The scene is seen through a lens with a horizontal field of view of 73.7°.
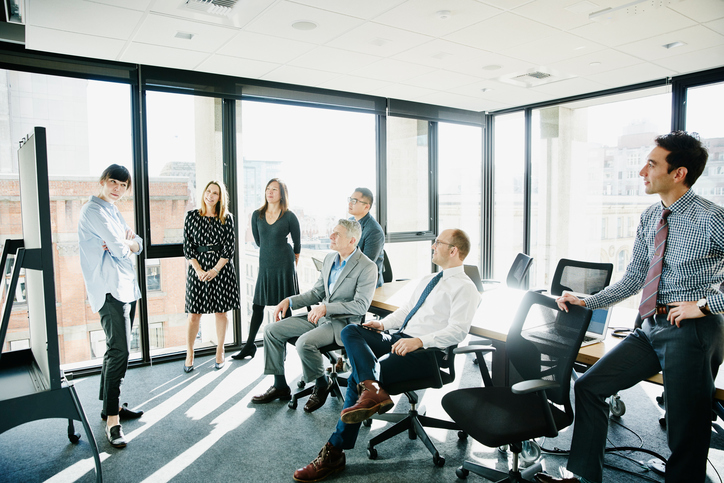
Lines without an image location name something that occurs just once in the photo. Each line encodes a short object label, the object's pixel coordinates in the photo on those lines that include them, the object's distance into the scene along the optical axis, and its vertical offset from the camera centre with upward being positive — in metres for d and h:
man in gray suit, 3.28 -0.64
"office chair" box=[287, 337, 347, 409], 3.51 -1.28
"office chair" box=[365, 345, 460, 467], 2.64 -1.17
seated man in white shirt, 2.58 -0.71
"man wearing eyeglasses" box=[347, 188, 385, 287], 3.90 -0.06
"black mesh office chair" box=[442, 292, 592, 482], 2.13 -0.83
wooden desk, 2.46 -0.66
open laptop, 2.68 -0.62
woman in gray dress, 4.26 -0.23
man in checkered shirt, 2.08 -0.55
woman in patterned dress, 4.16 -0.30
